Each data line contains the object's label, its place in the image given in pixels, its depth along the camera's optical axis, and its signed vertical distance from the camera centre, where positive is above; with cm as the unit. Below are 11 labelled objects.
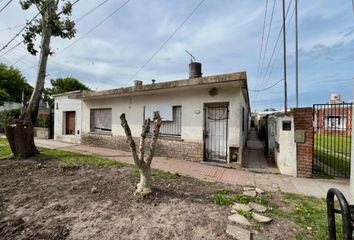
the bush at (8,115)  1916 +46
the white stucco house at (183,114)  775 +34
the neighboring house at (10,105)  2927 +221
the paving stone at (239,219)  357 -168
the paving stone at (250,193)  483 -166
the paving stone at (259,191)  506 -166
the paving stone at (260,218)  362 -167
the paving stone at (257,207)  405 -167
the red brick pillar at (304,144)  638 -64
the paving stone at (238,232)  313 -169
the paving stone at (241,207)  404 -165
